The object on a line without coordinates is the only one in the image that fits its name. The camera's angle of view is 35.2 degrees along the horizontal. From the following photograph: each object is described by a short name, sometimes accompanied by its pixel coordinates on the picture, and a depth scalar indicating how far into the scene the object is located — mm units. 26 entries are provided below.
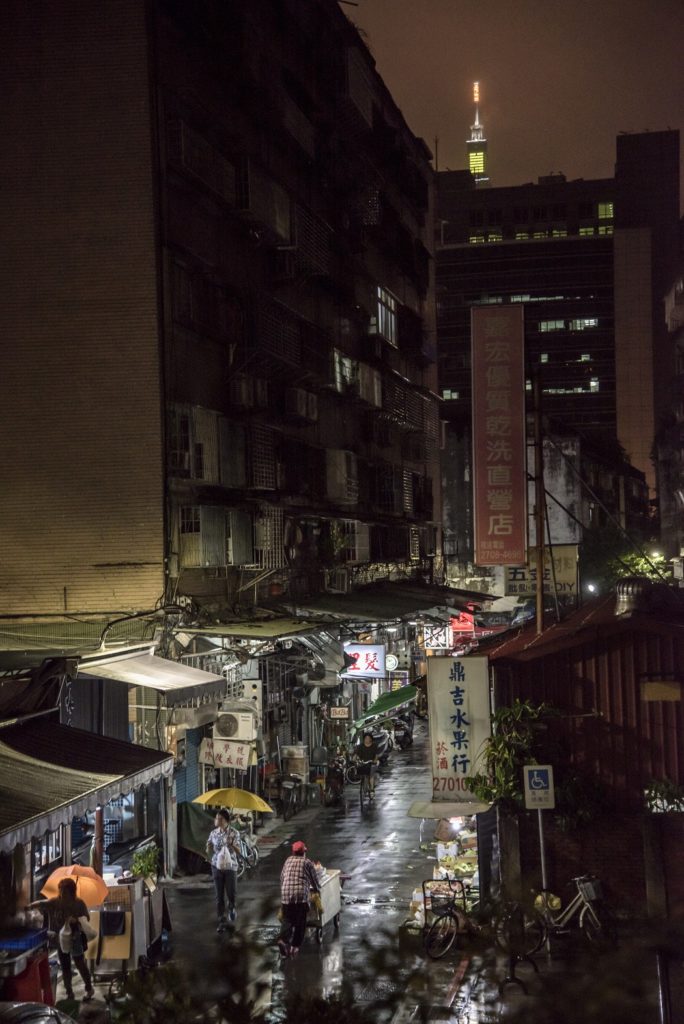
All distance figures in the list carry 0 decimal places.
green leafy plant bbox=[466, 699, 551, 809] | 17844
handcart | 18422
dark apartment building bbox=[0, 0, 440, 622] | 22984
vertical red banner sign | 21844
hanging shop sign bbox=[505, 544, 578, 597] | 33188
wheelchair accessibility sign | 17250
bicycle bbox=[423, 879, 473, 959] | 16453
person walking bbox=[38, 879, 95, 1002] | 15305
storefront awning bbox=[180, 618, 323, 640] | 21891
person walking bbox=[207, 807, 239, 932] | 19297
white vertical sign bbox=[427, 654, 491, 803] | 18219
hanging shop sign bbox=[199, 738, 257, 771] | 24047
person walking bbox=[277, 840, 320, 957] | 17516
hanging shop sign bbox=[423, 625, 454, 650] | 37938
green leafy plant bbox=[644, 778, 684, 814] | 17500
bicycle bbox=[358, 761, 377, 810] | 30825
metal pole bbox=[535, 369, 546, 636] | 19750
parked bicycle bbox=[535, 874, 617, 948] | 16750
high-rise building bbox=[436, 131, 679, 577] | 125250
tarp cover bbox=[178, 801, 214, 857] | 22844
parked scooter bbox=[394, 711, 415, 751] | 41812
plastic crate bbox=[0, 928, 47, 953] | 11469
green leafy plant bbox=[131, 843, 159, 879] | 19312
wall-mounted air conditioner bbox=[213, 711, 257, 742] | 24266
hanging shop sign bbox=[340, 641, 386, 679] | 31623
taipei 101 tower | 198125
